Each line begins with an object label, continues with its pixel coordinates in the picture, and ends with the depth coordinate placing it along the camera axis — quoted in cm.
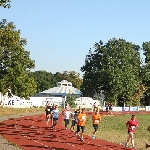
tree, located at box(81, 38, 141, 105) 7269
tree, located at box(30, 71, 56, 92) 13462
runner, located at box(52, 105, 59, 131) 2581
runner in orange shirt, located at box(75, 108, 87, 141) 2147
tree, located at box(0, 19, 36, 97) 4759
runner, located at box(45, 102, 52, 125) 2984
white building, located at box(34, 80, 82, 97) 8654
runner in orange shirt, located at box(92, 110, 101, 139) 2230
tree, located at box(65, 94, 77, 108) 6194
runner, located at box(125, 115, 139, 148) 1974
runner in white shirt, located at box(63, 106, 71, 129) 2653
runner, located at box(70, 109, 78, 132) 2527
